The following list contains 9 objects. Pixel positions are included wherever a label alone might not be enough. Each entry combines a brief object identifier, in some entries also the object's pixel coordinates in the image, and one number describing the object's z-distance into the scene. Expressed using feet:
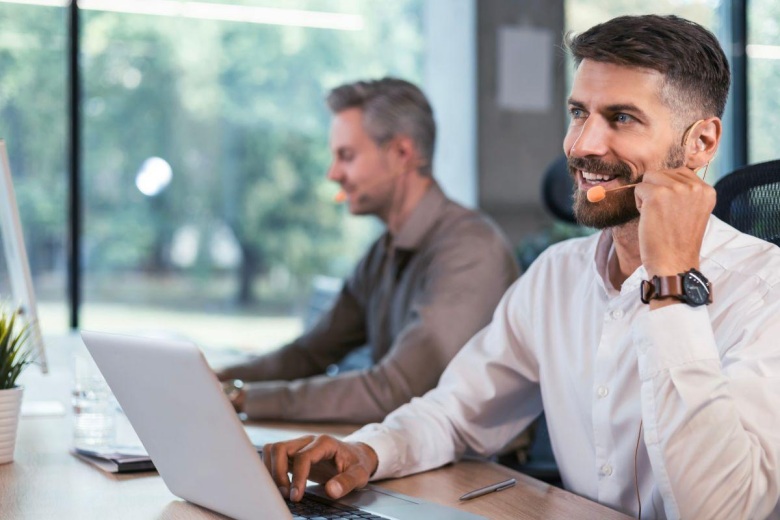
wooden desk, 4.03
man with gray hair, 6.50
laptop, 3.39
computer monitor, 5.42
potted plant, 4.94
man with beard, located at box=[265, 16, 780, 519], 3.92
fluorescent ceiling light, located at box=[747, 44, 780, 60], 13.57
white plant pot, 4.93
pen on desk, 4.34
